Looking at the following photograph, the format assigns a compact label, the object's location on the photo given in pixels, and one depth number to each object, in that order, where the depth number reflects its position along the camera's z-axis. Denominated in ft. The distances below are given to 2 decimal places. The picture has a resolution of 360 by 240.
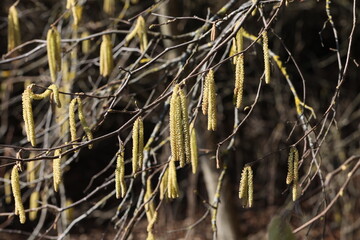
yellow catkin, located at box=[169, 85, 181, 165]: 5.55
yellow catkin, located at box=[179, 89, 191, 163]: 5.56
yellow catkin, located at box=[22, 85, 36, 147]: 5.71
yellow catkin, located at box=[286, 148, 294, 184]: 5.81
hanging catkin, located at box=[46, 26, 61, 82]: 6.24
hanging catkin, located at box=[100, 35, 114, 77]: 6.34
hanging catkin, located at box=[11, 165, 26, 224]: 5.76
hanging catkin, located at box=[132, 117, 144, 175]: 5.71
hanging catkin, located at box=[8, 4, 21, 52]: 6.47
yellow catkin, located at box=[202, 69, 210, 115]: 5.59
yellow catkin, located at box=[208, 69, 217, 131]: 5.59
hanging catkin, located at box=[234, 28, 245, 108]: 5.66
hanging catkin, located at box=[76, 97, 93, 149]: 5.76
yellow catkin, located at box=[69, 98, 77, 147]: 5.76
